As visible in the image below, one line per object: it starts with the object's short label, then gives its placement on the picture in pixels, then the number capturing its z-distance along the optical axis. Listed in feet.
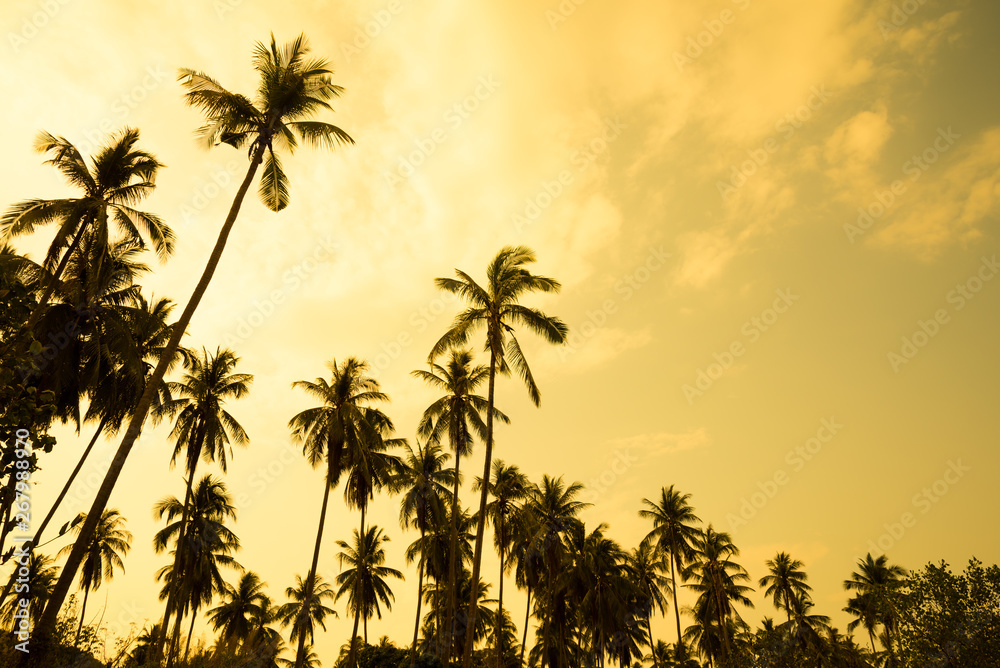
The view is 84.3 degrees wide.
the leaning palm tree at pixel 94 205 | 51.98
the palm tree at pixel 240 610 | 162.61
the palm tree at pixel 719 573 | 158.10
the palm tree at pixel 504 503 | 117.29
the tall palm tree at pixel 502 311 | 80.94
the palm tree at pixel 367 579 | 133.39
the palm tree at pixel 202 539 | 114.62
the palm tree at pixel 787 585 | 179.32
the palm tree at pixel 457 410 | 99.40
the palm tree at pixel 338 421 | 94.99
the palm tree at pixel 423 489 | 112.16
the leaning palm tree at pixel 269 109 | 50.60
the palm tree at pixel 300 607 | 154.40
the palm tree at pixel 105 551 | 128.06
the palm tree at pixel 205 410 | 93.66
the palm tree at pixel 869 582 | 180.55
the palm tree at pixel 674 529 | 151.94
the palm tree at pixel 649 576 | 149.69
